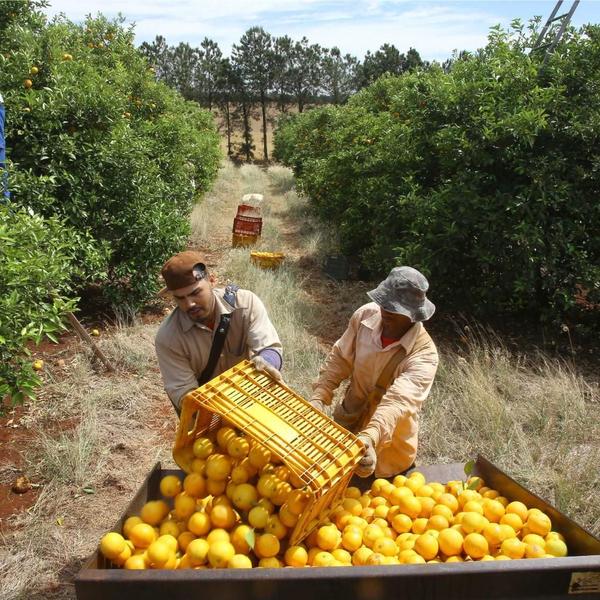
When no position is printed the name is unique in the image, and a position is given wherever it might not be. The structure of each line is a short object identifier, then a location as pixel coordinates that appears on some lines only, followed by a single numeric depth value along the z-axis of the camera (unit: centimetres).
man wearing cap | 284
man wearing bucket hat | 283
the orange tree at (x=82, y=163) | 638
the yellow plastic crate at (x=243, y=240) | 1232
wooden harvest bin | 188
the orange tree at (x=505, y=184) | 614
